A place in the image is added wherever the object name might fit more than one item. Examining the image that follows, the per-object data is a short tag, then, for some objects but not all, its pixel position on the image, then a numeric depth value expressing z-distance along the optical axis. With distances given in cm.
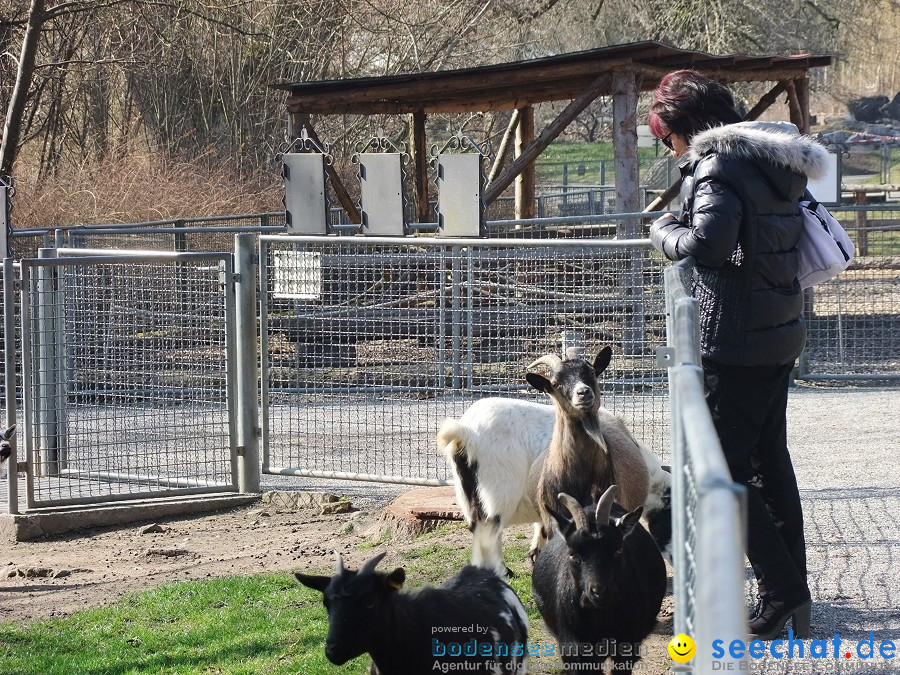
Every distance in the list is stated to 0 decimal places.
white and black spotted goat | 1132
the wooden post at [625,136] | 2528
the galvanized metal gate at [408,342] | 1530
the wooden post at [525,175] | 3070
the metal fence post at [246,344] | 1591
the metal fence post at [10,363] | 1486
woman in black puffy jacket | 820
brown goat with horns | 976
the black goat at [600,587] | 759
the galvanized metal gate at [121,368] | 1577
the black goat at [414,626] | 754
